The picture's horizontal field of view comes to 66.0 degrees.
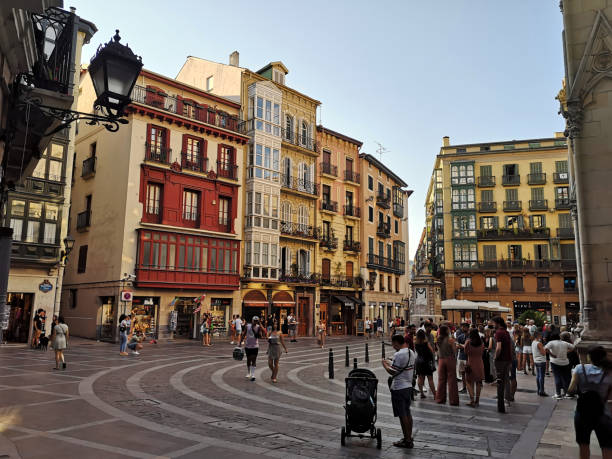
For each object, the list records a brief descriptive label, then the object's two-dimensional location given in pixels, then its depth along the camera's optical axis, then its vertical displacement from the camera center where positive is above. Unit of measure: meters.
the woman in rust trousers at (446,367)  10.88 -1.46
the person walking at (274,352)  13.92 -1.46
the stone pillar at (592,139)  9.85 +3.60
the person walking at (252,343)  14.05 -1.23
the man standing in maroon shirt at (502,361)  10.11 -1.22
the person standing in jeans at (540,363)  12.17 -1.49
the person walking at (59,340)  15.19 -1.29
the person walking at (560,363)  11.50 -1.41
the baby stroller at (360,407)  7.36 -1.63
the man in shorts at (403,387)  7.33 -1.32
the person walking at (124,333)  20.98 -1.47
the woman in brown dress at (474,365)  10.82 -1.39
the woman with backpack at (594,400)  5.59 -1.15
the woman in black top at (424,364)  11.55 -1.48
